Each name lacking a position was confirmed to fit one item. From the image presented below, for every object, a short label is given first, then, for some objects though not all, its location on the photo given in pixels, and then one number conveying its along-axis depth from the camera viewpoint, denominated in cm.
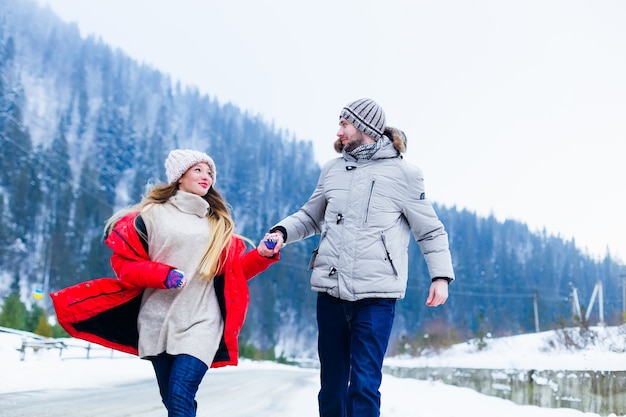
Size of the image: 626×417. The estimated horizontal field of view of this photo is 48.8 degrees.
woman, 363
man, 375
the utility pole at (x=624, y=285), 3772
